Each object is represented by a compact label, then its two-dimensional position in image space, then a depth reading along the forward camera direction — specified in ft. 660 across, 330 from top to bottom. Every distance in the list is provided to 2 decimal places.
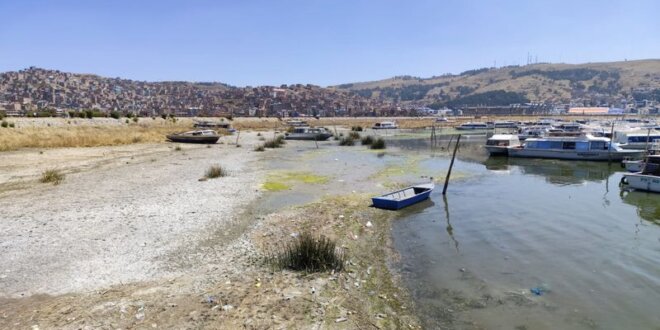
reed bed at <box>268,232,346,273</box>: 34.53
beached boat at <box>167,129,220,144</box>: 168.96
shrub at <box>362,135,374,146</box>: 187.21
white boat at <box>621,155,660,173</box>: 81.15
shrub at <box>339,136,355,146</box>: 184.55
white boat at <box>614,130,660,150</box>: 134.41
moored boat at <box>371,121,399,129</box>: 328.49
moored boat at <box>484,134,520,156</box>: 144.56
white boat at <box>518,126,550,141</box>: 177.88
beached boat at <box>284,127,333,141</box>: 210.38
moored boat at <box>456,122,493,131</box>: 323.02
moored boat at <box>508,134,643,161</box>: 123.44
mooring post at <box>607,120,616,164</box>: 122.47
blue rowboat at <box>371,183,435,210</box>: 61.36
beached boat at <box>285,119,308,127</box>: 275.26
